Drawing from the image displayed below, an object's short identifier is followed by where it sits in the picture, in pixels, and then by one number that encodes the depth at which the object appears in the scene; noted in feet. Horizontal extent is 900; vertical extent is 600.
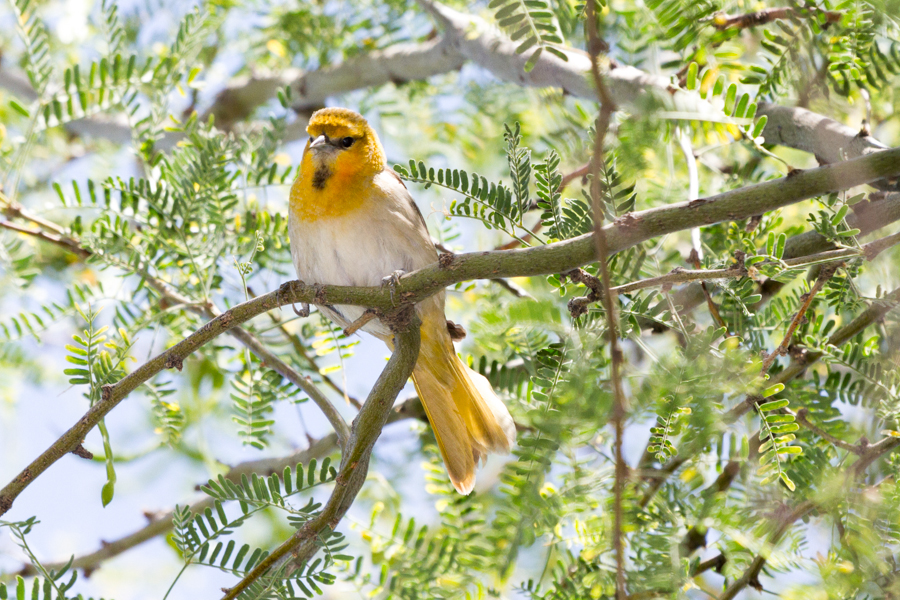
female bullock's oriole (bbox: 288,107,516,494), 20.24
